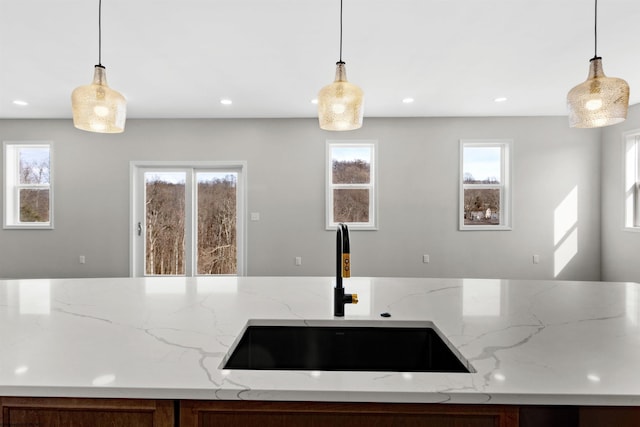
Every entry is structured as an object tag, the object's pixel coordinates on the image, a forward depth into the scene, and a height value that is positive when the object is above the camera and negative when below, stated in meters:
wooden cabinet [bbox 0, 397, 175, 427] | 0.69 -0.43
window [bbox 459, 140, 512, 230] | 4.85 +0.36
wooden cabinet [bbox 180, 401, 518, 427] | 0.69 -0.43
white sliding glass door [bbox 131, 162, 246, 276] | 4.93 -0.18
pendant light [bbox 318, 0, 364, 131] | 1.50 +0.48
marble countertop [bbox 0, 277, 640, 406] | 0.68 -0.36
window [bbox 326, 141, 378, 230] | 4.88 +0.35
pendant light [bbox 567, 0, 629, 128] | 1.42 +0.49
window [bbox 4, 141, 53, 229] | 4.91 +0.32
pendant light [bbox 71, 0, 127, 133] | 1.48 +0.46
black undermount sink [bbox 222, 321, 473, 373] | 1.12 -0.46
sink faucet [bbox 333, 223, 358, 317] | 1.08 -0.20
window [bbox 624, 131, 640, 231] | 4.26 +0.37
